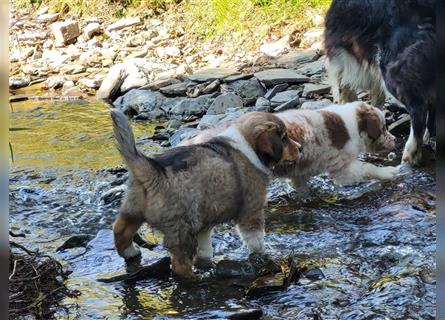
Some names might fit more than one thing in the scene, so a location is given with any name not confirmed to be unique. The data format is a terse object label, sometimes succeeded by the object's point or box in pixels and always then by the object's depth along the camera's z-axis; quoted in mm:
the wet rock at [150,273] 3662
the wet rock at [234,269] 3670
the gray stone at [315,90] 7758
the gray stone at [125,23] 14008
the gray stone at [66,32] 14305
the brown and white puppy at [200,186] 3340
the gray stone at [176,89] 9534
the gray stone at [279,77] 8445
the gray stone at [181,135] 6939
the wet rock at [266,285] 3391
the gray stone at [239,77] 9105
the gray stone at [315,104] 6938
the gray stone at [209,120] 7289
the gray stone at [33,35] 14727
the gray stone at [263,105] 7637
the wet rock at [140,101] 9203
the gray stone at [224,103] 8055
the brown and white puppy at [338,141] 4859
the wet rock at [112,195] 5275
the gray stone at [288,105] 7328
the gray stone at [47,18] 15613
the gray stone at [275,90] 8211
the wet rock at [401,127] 6262
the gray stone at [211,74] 9531
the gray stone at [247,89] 8498
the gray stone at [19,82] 12094
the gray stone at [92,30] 14195
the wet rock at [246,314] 3063
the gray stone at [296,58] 9375
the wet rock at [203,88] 9188
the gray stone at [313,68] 8672
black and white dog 5426
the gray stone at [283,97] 7805
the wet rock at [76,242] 4254
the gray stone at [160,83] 9914
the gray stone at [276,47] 10362
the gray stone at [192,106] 8516
